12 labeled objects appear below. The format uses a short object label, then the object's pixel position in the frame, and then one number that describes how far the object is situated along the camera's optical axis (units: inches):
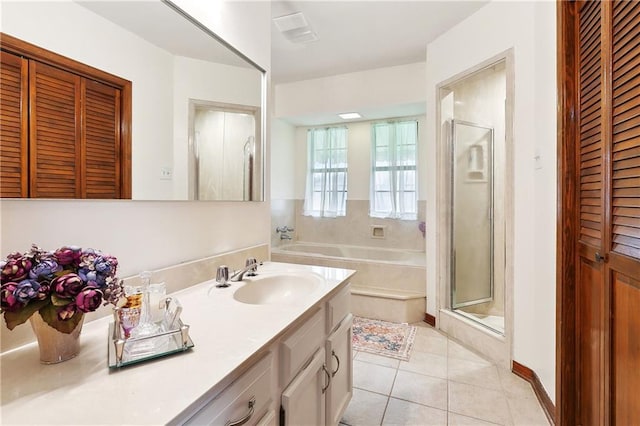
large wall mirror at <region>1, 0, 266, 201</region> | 35.5
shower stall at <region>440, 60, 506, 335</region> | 108.6
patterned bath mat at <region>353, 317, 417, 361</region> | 93.9
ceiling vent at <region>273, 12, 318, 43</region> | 90.6
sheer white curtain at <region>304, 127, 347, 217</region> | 163.8
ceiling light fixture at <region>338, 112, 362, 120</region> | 143.6
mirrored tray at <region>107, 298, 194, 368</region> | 27.2
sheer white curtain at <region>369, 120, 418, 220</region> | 146.9
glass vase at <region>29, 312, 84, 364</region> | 27.4
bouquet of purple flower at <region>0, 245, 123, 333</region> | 24.6
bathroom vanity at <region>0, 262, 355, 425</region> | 22.1
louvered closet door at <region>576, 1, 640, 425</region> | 40.1
